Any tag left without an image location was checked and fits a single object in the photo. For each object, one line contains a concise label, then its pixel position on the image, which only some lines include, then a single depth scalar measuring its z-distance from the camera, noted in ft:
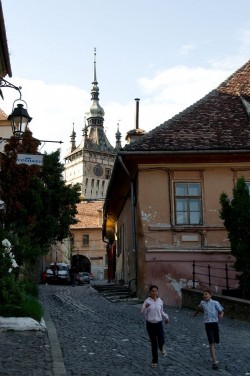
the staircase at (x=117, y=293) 61.02
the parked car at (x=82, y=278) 158.96
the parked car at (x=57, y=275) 153.99
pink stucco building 58.23
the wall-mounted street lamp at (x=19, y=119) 40.42
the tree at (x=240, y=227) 47.91
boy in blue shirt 27.61
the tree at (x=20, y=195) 48.44
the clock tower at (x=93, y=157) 418.10
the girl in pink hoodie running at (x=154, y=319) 26.59
